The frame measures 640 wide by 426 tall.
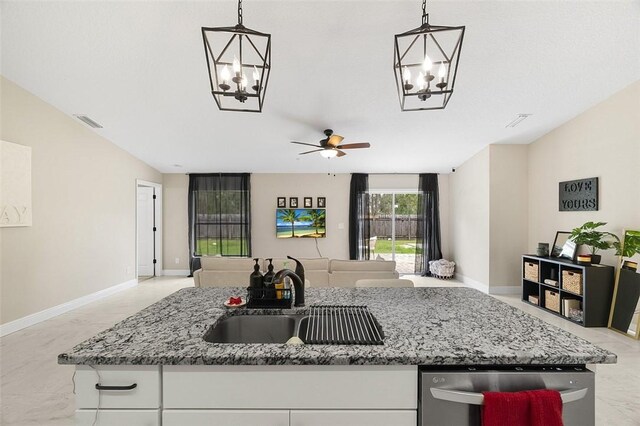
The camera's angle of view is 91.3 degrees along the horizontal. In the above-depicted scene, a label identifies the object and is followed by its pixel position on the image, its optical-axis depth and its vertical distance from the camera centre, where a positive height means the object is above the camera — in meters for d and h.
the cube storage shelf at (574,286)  3.91 -0.99
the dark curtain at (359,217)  7.38 -0.10
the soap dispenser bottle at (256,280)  1.65 -0.35
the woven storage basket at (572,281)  4.04 -0.91
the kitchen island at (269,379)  1.06 -0.57
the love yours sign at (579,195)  4.24 +0.25
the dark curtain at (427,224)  7.30 -0.27
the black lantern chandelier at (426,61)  1.41 +1.46
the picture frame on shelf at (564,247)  4.42 -0.51
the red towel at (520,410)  1.00 -0.63
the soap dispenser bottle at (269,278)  1.64 -0.35
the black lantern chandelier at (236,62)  1.43 +1.47
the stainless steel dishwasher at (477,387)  1.05 -0.59
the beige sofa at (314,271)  4.15 -0.79
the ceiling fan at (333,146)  4.39 +0.95
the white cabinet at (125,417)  1.06 -0.70
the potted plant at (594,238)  3.86 -0.32
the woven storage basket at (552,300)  4.40 -1.27
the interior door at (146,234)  7.24 -0.49
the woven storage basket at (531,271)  4.80 -0.91
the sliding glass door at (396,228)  7.46 -0.37
